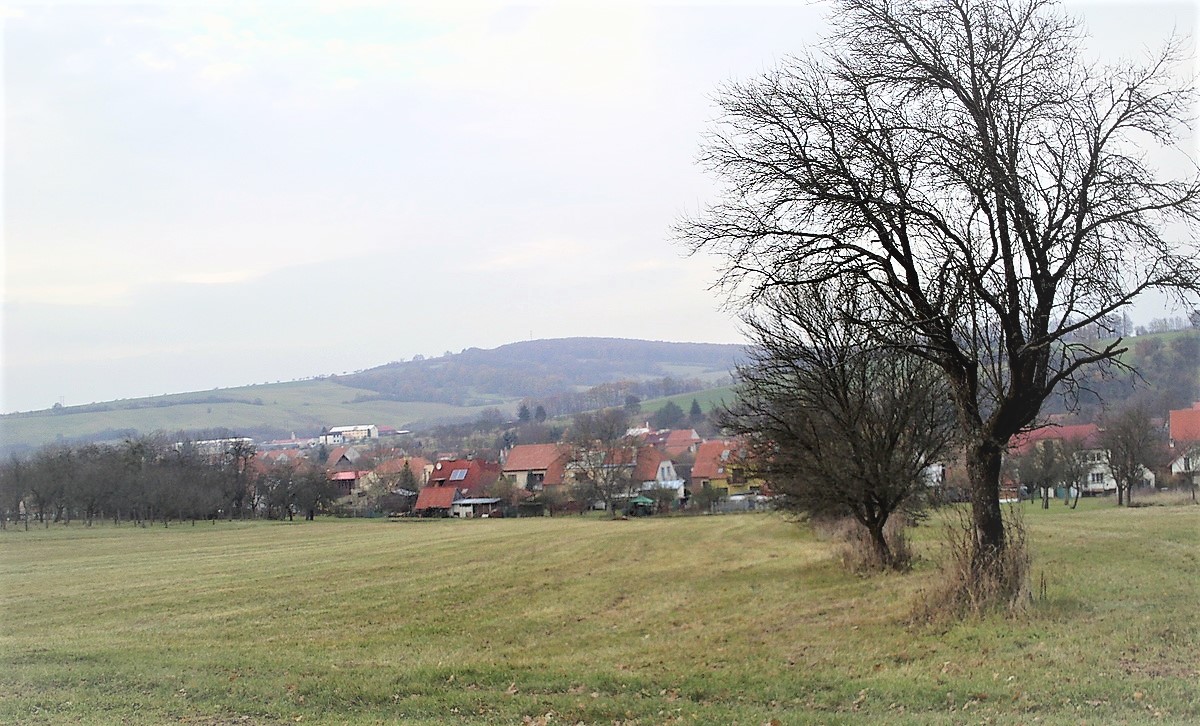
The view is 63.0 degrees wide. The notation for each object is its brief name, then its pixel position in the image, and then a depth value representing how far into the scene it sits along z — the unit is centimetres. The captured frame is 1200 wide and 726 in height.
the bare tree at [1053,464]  5553
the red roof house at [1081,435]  5185
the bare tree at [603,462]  8106
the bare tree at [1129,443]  4878
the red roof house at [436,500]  9519
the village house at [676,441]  10994
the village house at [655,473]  8624
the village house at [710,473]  7999
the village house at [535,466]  9738
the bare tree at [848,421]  2097
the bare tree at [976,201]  1191
